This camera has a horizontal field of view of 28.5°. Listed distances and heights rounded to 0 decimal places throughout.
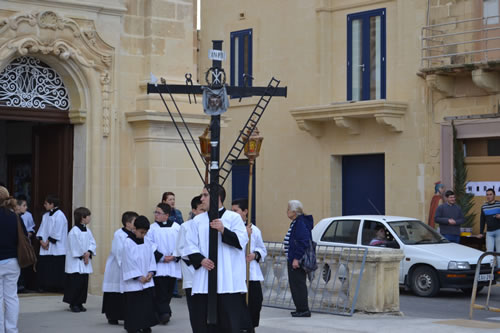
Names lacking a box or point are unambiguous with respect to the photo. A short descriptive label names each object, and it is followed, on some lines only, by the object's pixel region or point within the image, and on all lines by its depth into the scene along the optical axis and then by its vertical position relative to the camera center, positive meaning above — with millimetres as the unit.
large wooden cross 9219 +253
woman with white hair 13383 -647
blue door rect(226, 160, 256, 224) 28250 +533
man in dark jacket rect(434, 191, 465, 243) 19264 -344
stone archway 15578 +1509
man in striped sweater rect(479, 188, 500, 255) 17703 -454
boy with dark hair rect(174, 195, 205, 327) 9641 -716
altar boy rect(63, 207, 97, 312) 14156 -922
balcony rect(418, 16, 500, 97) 21500 +3298
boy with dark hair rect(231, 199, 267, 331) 11773 -793
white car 16797 -820
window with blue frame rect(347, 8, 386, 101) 24531 +3655
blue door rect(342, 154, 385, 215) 24812 +405
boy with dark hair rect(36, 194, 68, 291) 15141 -690
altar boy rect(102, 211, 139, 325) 12820 -1251
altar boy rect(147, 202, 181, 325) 13281 -716
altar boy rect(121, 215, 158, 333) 12039 -1021
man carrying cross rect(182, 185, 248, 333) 9453 -680
